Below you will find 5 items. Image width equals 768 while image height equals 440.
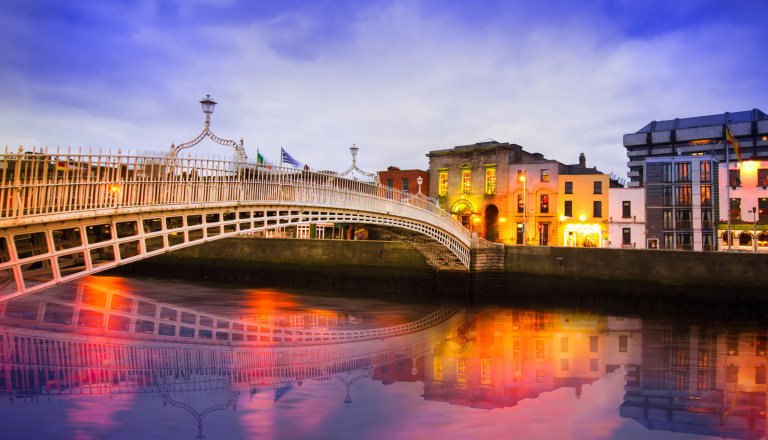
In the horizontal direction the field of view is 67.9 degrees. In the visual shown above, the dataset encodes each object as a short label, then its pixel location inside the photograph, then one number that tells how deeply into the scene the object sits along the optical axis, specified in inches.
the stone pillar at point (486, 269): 1104.8
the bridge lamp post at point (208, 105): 649.6
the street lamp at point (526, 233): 1535.9
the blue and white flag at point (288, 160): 894.4
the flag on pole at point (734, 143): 1248.2
